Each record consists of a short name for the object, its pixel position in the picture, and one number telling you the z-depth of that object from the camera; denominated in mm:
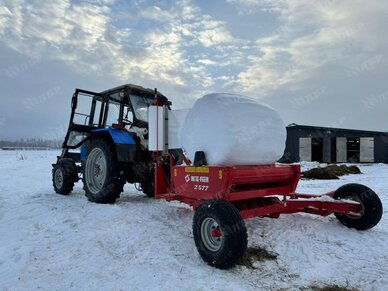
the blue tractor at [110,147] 6777
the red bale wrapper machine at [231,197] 3784
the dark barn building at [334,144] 28344
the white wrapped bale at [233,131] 4559
